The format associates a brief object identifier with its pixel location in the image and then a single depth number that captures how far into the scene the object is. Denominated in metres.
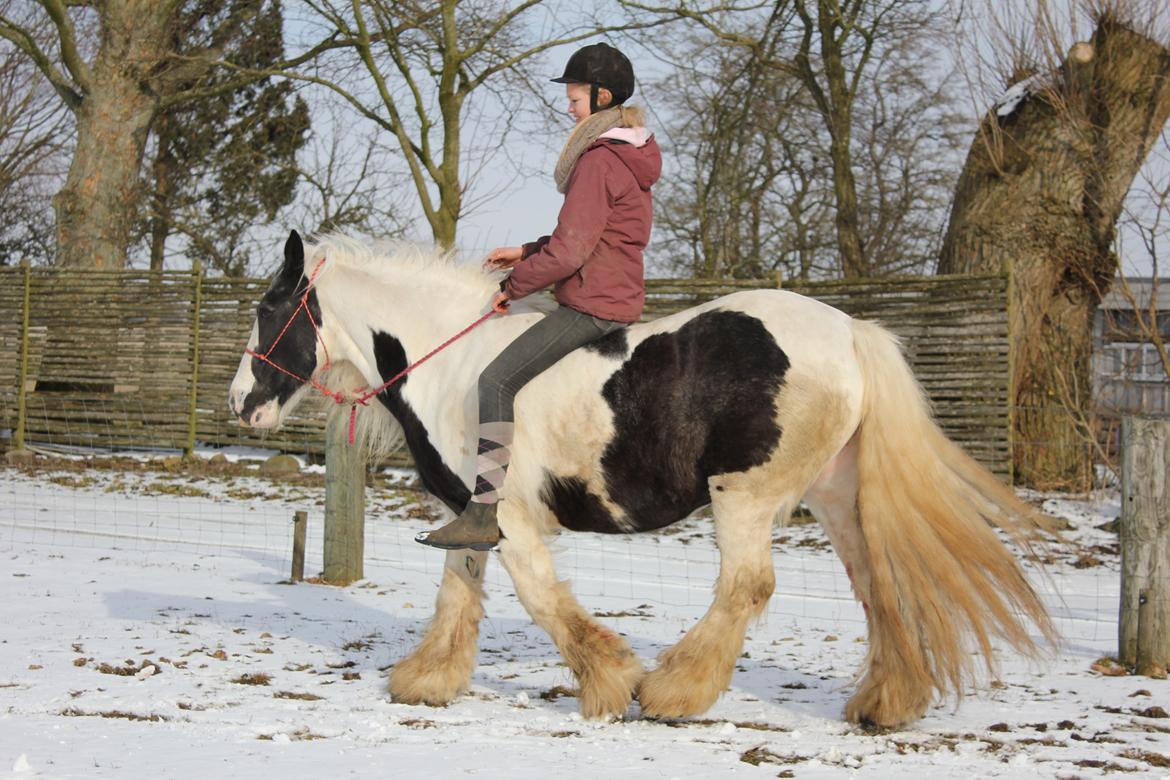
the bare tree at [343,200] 21.42
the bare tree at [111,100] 16.33
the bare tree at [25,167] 27.30
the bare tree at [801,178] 23.23
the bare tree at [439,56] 14.32
